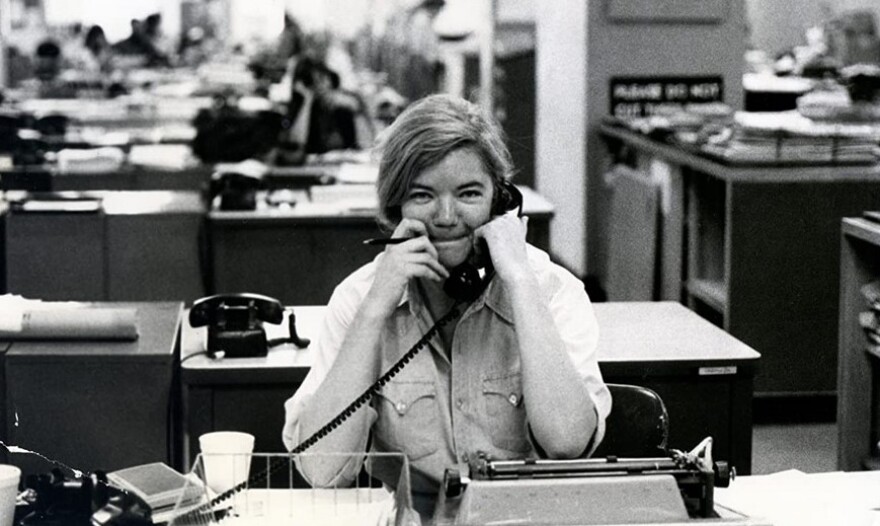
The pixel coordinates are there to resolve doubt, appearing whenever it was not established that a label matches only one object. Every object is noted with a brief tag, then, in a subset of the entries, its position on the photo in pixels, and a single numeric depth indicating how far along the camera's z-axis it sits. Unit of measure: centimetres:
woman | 224
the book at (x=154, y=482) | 201
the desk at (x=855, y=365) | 425
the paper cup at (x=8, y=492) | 195
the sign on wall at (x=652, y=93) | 754
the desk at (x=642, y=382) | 320
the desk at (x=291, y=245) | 531
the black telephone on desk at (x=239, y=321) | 327
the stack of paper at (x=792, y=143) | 542
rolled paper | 329
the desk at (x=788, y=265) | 525
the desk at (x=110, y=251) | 566
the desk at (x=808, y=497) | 217
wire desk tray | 179
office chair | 252
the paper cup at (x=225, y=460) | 199
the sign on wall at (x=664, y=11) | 746
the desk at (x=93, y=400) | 324
